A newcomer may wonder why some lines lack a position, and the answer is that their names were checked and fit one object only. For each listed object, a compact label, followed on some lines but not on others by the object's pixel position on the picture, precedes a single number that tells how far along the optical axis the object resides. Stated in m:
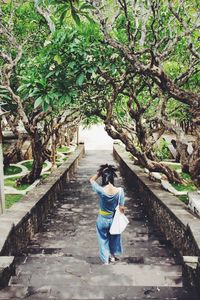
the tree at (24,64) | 10.95
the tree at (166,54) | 6.48
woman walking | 6.12
